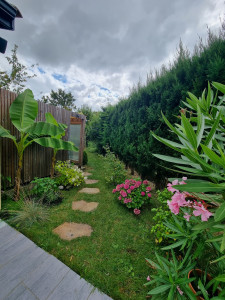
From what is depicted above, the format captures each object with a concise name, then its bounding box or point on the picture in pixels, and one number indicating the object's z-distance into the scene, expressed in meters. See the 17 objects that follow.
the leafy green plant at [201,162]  0.61
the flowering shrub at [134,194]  2.82
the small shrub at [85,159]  6.47
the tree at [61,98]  22.86
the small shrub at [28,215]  2.22
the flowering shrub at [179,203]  0.82
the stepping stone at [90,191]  3.75
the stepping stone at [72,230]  2.07
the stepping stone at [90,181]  4.54
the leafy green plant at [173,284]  0.96
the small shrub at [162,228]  1.85
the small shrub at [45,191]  2.99
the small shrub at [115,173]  4.17
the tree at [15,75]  10.18
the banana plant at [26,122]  2.87
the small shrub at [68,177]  3.86
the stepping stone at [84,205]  2.90
